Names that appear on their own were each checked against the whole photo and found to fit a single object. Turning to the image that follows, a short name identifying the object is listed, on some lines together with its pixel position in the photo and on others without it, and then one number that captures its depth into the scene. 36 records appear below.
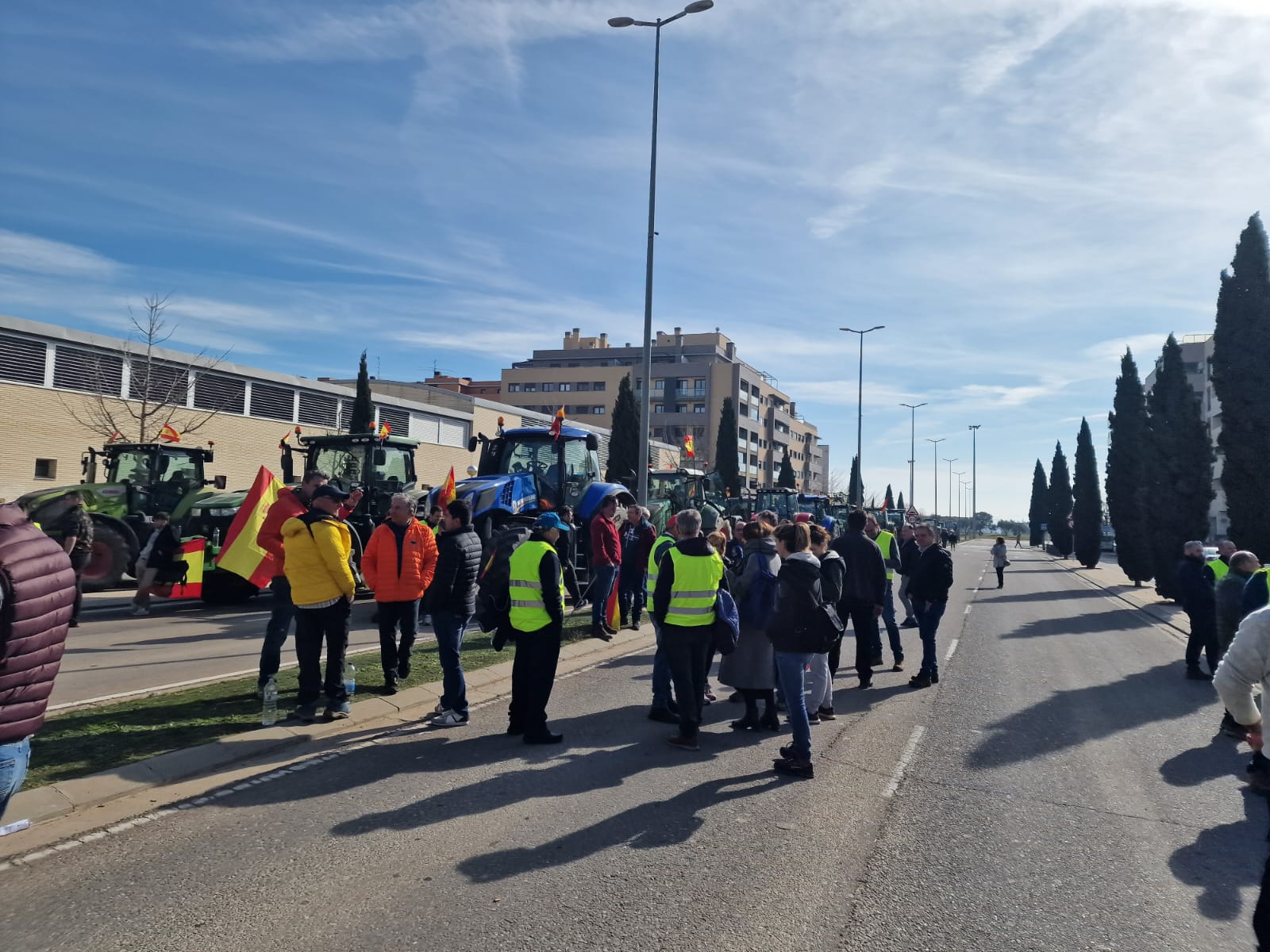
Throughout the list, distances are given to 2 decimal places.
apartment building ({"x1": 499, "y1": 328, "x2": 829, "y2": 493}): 79.38
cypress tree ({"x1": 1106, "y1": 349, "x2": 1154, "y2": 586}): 27.80
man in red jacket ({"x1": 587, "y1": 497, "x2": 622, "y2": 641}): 11.66
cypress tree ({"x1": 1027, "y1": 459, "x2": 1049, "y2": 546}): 79.69
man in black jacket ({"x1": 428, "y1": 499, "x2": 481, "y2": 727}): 7.07
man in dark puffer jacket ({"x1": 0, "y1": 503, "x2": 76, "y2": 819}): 3.05
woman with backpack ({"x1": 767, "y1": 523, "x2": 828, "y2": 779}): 6.00
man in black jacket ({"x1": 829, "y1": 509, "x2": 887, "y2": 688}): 9.22
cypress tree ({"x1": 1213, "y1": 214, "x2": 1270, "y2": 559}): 18.89
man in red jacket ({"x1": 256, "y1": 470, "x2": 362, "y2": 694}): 6.77
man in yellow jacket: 6.72
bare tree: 23.58
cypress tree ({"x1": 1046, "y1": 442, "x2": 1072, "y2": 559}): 55.53
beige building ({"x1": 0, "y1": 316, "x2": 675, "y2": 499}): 22.12
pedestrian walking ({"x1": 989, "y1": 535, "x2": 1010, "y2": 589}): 26.75
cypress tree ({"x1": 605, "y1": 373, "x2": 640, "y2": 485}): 46.31
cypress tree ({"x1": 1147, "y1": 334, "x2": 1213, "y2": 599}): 23.22
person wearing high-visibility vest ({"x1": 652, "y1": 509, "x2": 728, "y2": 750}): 6.71
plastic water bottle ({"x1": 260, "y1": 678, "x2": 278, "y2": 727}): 6.61
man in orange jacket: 7.79
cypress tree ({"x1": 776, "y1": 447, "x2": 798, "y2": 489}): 67.12
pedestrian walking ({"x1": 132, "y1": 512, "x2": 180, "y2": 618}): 13.28
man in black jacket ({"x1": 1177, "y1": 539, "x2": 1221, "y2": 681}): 10.12
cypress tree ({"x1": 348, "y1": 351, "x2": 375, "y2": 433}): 33.25
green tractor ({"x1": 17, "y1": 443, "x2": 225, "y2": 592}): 15.03
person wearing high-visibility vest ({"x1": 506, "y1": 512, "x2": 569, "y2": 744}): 6.61
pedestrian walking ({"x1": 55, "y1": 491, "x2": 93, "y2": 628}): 9.77
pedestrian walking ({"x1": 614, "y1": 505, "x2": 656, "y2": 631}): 12.01
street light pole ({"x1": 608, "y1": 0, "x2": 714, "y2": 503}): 17.33
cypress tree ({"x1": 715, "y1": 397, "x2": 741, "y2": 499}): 60.12
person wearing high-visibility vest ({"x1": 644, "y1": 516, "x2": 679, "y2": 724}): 7.61
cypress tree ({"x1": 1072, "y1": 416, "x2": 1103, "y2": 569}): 40.44
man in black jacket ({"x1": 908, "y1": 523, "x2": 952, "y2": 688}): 9.41
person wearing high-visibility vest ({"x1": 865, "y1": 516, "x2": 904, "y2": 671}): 10.41
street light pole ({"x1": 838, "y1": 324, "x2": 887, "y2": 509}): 45.44
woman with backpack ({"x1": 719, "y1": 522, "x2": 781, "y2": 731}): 7.29
